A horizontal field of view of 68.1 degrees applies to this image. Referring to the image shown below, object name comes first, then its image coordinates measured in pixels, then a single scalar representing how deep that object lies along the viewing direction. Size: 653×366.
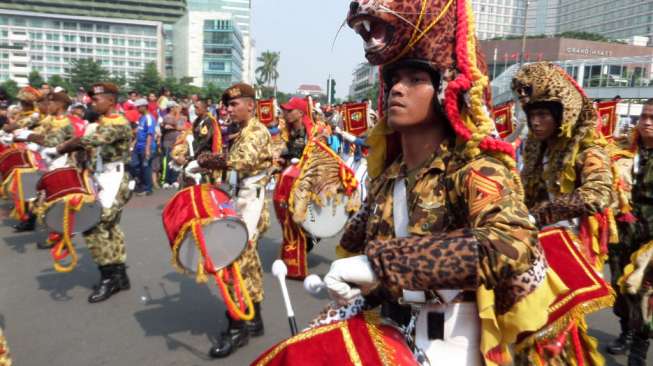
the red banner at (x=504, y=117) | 5.80
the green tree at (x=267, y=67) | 105.56
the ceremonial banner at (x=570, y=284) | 2.21
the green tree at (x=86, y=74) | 70.76
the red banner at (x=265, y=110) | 8.70
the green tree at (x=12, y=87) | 46.60
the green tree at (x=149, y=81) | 74.25
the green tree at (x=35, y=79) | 58.03
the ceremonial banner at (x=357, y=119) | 7.49
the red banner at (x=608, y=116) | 5.30
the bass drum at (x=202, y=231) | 3.33
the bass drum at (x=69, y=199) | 4.48
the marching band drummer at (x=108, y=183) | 4.80
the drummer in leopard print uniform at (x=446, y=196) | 1.31
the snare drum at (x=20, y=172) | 6.44
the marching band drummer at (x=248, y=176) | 3.98
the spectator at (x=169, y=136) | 11.63
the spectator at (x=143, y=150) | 10.68
